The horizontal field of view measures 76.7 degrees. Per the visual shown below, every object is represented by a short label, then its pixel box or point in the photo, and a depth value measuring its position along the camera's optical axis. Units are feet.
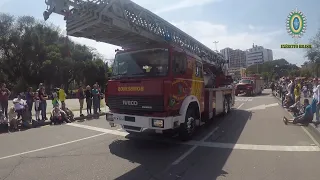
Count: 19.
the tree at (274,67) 244.96
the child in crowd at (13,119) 27.25
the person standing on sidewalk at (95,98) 38.68
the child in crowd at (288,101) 39.22
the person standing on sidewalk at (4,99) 30.20
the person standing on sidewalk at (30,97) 30.71
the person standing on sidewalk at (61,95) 35.16
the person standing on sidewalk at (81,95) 37.76
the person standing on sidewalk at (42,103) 31.99
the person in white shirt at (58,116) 31.13
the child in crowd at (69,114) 32.90
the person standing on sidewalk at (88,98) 37.99
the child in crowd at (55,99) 33.03
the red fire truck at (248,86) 76.93
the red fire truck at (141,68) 15.52
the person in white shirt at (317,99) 24.15
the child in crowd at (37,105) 31.25
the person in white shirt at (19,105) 28.58
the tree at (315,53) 120.30
